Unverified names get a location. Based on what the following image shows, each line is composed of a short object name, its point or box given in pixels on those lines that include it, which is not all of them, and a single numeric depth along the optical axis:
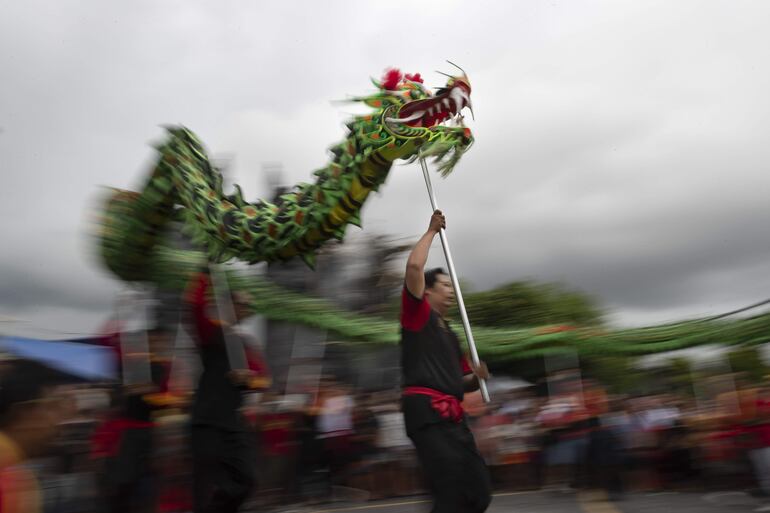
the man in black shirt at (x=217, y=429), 3.81
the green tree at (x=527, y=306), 16.48
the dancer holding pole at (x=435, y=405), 3.36
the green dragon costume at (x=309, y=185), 4.02
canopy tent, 6.67
